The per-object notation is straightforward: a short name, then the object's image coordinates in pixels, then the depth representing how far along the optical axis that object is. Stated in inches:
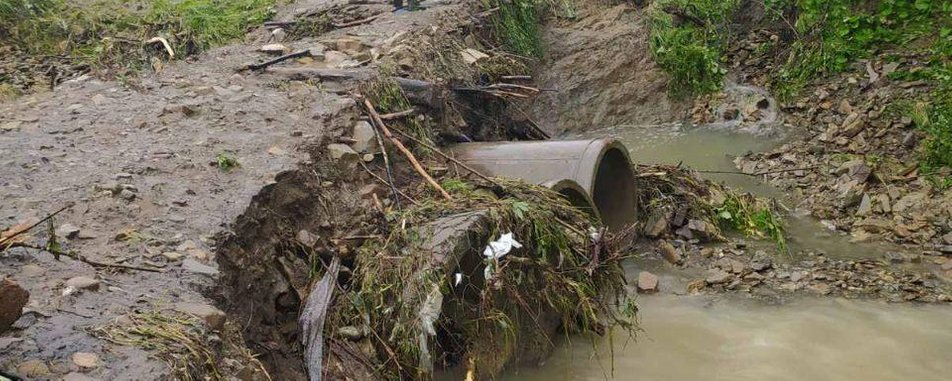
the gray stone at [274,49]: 252.7
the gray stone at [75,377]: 100.7
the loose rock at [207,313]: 121.1
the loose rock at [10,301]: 101.4
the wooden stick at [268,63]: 233.9
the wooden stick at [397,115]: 203.6
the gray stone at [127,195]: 154.3
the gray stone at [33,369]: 100.1
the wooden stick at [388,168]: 180.3
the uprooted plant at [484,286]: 147.9
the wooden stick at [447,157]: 192.4
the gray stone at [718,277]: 219.8
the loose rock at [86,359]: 104.2
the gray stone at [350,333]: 147.3
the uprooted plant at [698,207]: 249.6
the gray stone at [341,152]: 182.7
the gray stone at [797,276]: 218.4
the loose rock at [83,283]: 121.2
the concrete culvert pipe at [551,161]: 202.7
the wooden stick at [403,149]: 185.9
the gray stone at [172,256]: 135.7
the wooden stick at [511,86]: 242.7
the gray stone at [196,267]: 133.9
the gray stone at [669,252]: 238.1
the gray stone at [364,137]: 190.2
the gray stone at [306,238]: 159.8
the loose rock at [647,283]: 217.3
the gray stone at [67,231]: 138.9
